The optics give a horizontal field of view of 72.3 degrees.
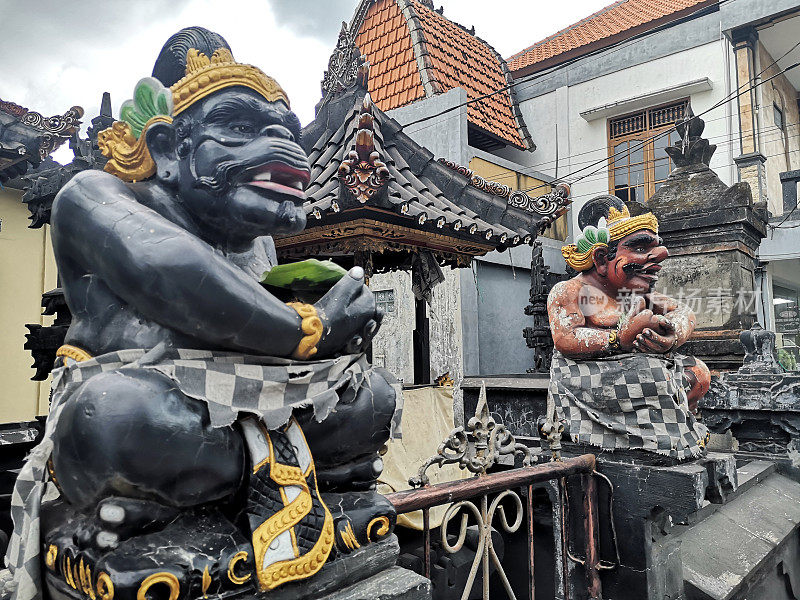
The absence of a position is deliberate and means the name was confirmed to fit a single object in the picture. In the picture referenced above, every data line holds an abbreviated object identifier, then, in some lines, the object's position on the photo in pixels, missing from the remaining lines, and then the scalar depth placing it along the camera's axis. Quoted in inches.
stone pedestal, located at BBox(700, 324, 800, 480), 209.2
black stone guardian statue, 47.1
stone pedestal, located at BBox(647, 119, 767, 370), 260.7
